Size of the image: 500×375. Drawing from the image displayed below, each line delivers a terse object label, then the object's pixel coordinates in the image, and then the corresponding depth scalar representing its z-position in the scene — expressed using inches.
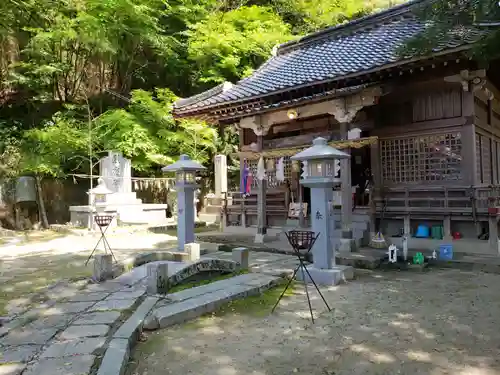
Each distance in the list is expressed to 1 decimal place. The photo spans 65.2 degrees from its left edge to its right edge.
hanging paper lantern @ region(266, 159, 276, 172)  494.1
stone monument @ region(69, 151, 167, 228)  706.2
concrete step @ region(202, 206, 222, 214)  784.9
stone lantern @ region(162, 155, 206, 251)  367.6
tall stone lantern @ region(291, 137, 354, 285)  292.7
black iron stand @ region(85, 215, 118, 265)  340.5
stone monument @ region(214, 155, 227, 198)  772.0
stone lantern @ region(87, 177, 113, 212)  625.5
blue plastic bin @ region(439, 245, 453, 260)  359.3
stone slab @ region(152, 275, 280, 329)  203.3
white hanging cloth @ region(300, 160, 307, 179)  306.8
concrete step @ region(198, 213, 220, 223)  779.4
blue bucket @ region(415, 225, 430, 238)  405.7
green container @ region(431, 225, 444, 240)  396.8
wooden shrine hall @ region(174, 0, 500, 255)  378.6
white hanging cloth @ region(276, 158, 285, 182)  489.7
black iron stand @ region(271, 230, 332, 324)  246.2
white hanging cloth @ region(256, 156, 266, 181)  483.5
